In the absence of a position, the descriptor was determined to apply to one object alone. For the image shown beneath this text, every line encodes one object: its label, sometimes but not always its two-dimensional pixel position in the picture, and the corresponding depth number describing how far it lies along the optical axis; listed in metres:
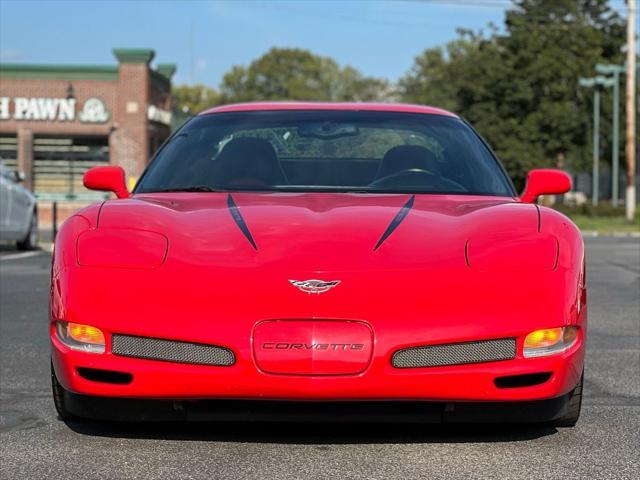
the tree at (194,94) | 136.75
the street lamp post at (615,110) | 43.38
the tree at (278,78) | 112.94
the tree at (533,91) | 62.16
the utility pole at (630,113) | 38.31
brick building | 45.66
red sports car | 4.05
